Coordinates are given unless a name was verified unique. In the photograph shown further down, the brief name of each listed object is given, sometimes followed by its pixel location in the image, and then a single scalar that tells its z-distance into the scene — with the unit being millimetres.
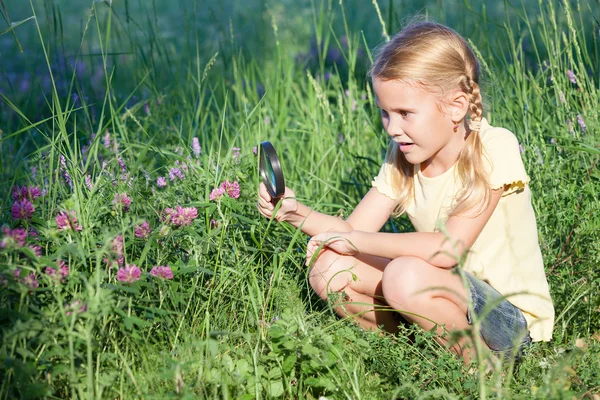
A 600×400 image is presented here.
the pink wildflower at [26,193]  2354
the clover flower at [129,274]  2117
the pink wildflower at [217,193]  2547
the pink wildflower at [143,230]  2352
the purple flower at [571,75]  3270
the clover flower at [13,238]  1947
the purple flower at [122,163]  2911
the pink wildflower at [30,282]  1981
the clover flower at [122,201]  2341
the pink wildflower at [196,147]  3096
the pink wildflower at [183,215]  2426
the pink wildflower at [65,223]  2186
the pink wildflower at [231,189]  2643
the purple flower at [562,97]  3225
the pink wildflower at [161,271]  2223
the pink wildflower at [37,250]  2105
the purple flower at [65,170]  2560
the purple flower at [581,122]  3168
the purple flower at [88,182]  2507
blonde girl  2533
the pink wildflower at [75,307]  1929
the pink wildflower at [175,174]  2854
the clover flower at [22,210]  2240
